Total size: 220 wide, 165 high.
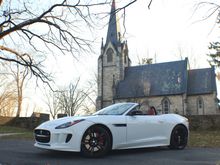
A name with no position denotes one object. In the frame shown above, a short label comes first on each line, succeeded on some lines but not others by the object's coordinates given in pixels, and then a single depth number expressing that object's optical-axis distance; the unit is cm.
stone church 6000
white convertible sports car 712
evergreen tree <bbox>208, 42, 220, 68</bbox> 4556
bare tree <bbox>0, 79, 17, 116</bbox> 6041
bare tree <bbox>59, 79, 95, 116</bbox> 7169
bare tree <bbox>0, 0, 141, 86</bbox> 1941
